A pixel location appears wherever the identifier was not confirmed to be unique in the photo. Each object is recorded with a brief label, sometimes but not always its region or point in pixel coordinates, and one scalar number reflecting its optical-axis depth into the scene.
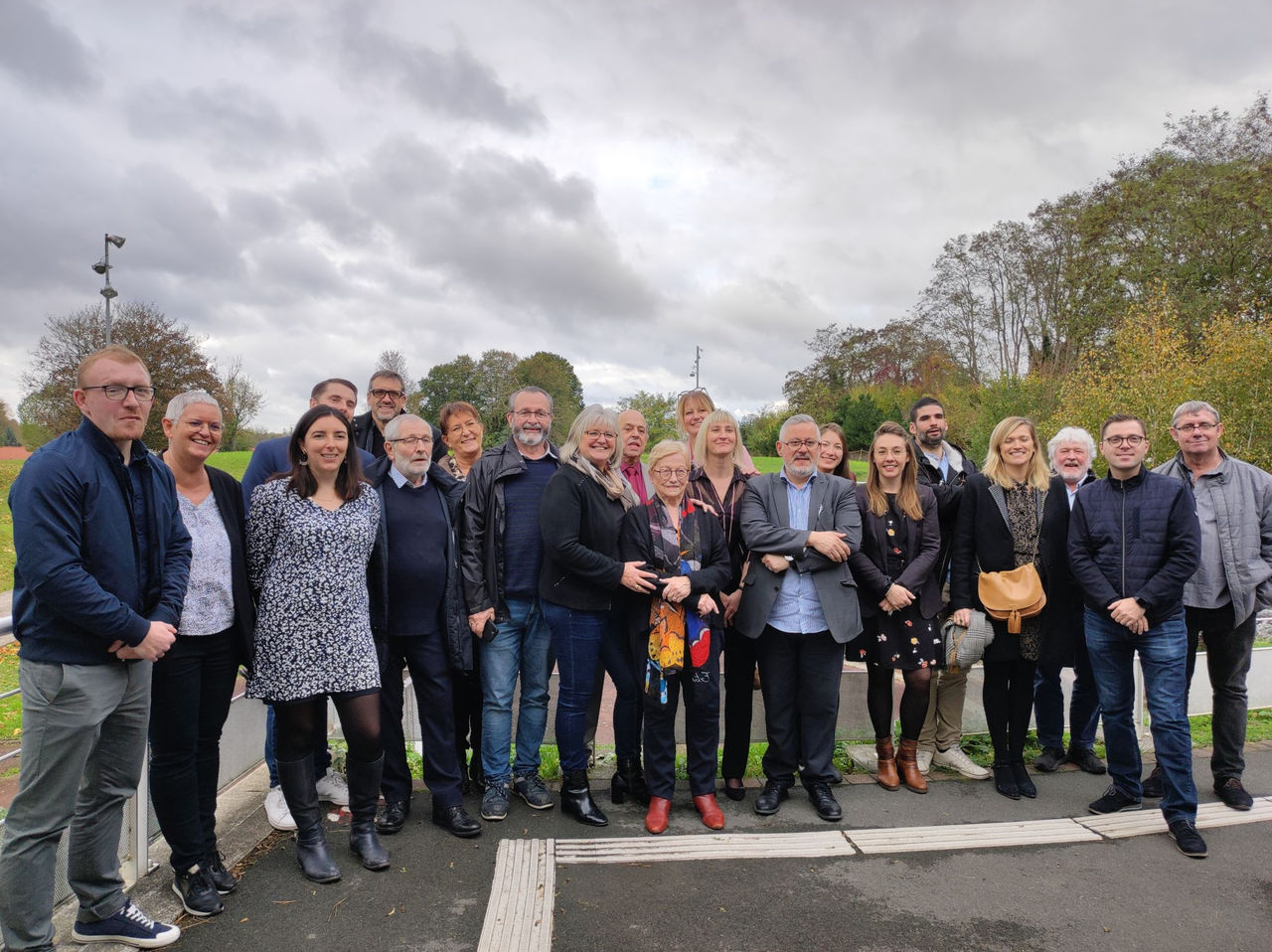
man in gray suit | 4.13
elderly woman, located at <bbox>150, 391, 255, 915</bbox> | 3.04
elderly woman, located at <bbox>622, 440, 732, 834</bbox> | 3.93
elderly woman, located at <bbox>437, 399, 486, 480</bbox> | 5.01
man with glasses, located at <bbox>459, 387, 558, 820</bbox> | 4.04
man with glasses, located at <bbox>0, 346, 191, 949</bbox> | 2.52
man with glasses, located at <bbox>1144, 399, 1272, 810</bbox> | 4.25
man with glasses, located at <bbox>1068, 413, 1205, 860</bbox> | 4.01
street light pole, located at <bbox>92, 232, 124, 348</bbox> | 18.48
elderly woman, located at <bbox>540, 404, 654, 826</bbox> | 3.90
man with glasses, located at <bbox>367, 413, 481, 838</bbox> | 3.78
